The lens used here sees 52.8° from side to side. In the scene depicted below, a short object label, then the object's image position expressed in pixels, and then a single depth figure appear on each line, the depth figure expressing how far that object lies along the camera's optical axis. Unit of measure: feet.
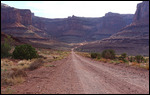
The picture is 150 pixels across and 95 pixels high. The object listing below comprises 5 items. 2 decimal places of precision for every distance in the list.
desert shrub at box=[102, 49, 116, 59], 113.31
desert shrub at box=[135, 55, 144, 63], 95.71
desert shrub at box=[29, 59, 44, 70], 48.19
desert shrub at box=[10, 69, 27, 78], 30.68
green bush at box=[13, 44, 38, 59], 83.10
